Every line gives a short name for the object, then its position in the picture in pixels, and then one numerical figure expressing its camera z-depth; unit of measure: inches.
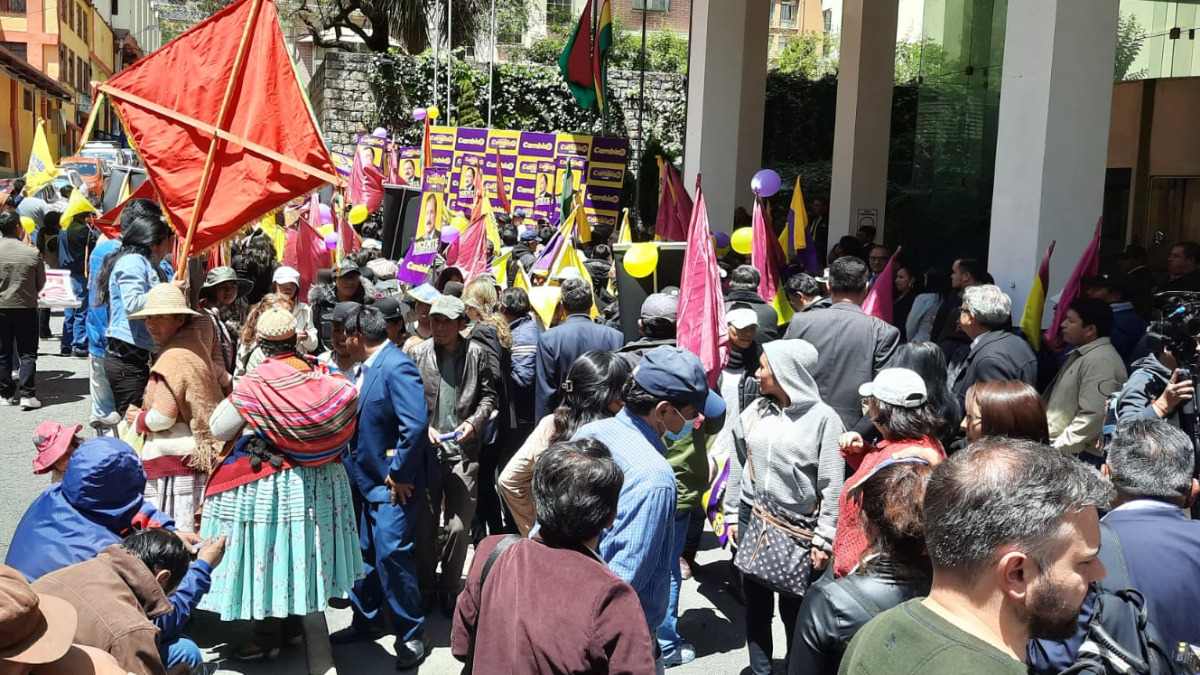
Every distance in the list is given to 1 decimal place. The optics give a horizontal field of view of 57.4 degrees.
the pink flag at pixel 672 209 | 482.6
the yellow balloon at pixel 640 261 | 297.6
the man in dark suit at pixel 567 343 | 239.3
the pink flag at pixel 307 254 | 404.8
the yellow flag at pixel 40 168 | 561.0
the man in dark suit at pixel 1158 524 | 113.3
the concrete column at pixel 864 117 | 597.0
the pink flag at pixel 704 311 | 236.5
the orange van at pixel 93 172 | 802.2
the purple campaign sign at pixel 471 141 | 719.7
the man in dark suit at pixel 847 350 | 228.5
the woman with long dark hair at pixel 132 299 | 235.9
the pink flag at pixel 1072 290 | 253.3
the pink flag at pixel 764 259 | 349.1
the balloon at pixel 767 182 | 419.6
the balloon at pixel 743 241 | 426.3
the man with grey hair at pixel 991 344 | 217.6
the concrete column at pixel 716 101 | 569.0
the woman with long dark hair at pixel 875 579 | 108.6
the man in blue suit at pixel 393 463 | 197.6
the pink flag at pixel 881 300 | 311.1
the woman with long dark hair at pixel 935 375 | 170.7
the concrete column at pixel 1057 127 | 298.7
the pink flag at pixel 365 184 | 684.1
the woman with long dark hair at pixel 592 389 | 159.0
